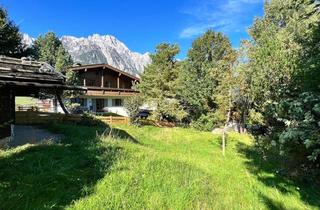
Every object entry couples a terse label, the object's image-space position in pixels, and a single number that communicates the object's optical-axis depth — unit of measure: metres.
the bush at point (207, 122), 19.64
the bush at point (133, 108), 17.94
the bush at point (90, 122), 14.22
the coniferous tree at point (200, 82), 19.19
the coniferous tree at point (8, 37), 21.04
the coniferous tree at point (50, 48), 36.16
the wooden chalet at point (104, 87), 25.84
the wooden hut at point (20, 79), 7.72
